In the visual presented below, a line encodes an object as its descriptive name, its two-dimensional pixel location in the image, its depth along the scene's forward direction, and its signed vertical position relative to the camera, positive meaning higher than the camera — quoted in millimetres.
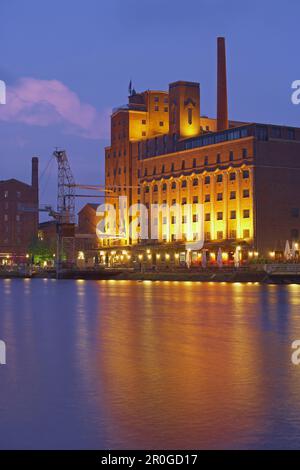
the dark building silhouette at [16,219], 177750 +10726
